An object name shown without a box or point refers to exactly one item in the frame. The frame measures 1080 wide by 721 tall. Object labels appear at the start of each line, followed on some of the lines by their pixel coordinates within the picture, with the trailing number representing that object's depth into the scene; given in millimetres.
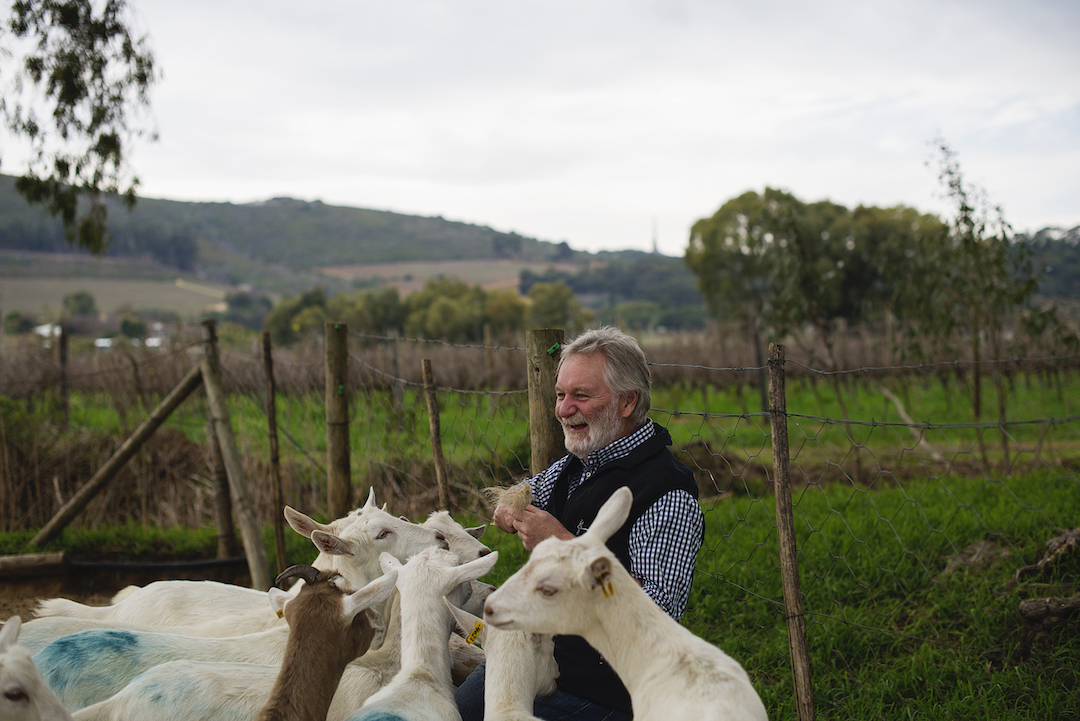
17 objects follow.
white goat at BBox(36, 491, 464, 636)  3432
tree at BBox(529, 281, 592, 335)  51156
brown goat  2492
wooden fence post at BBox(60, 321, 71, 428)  11039
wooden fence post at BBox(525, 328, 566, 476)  3924
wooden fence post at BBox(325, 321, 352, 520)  5637
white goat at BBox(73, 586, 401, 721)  2648
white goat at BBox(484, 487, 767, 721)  2150
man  2717
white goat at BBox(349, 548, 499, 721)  2561
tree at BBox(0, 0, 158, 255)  9859
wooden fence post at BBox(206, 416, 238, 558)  6734
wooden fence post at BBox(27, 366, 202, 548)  6257
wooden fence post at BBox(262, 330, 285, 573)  6035
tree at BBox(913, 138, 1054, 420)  8883
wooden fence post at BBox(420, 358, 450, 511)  4875
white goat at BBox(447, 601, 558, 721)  2609
